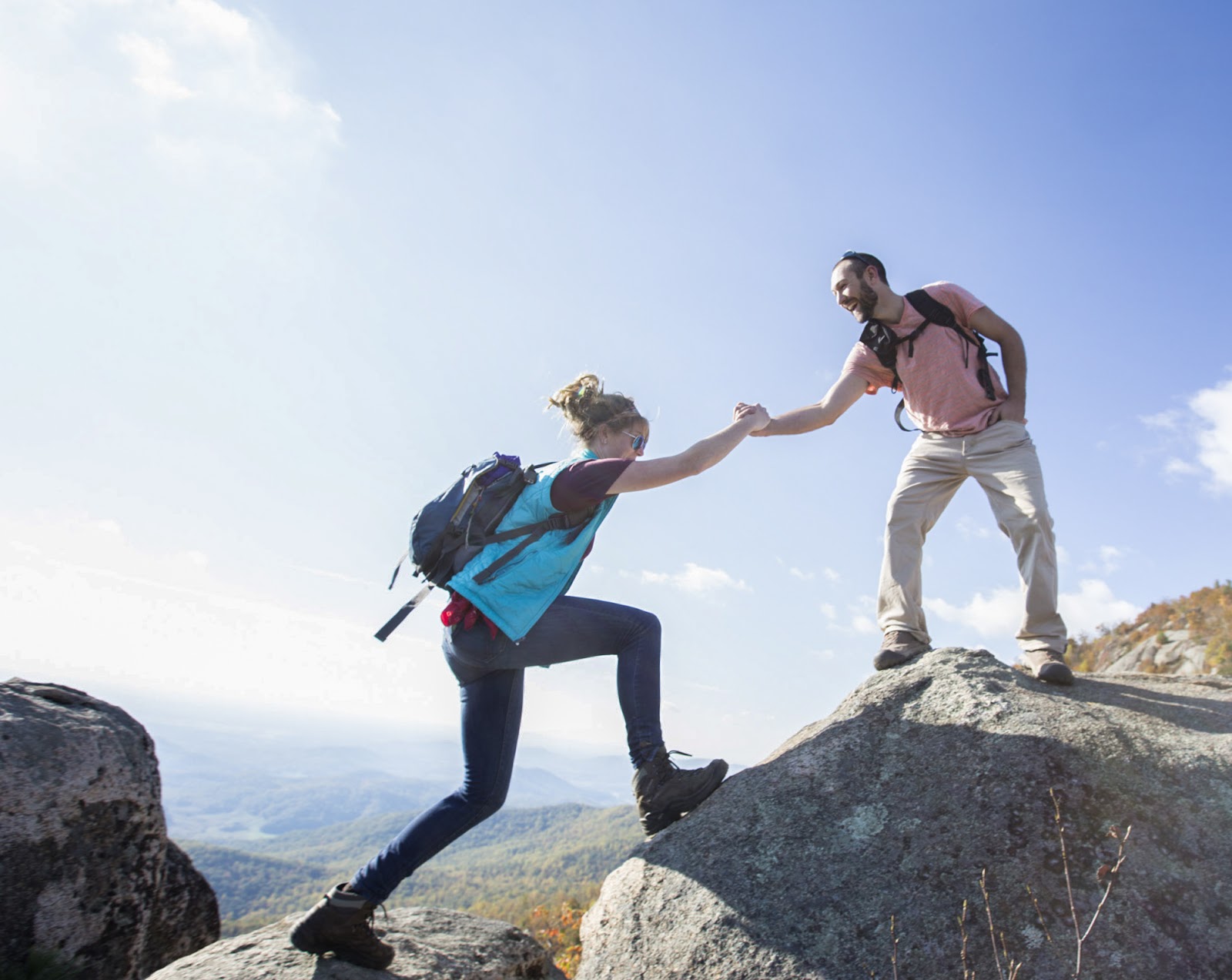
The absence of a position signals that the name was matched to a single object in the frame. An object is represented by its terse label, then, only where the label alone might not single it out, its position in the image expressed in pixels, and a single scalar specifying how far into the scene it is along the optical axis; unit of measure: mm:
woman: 3982
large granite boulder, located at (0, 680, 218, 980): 4359
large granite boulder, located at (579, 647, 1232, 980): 3500
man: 5398
